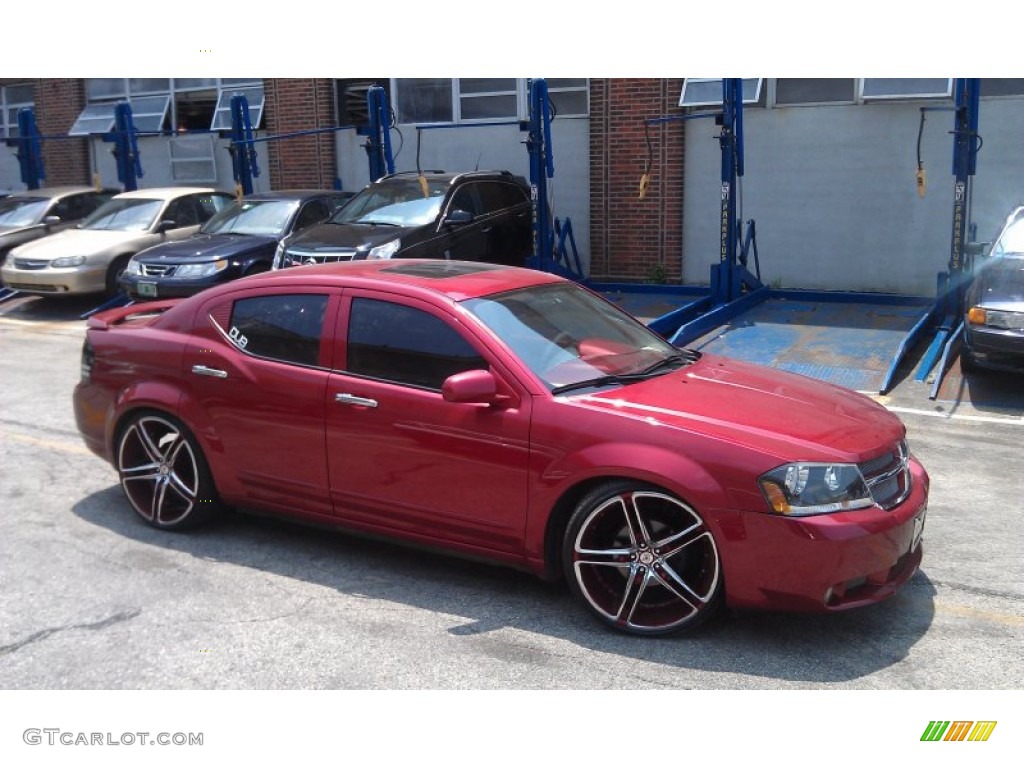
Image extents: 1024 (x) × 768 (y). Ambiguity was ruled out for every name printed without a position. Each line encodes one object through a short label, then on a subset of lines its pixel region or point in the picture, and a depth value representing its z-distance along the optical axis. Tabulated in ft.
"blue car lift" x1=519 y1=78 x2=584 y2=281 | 41.27
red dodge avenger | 13.11
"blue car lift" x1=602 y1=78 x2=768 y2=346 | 37.11
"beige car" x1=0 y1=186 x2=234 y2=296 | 45.78
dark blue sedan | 40.40
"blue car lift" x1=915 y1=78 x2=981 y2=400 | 32.32
